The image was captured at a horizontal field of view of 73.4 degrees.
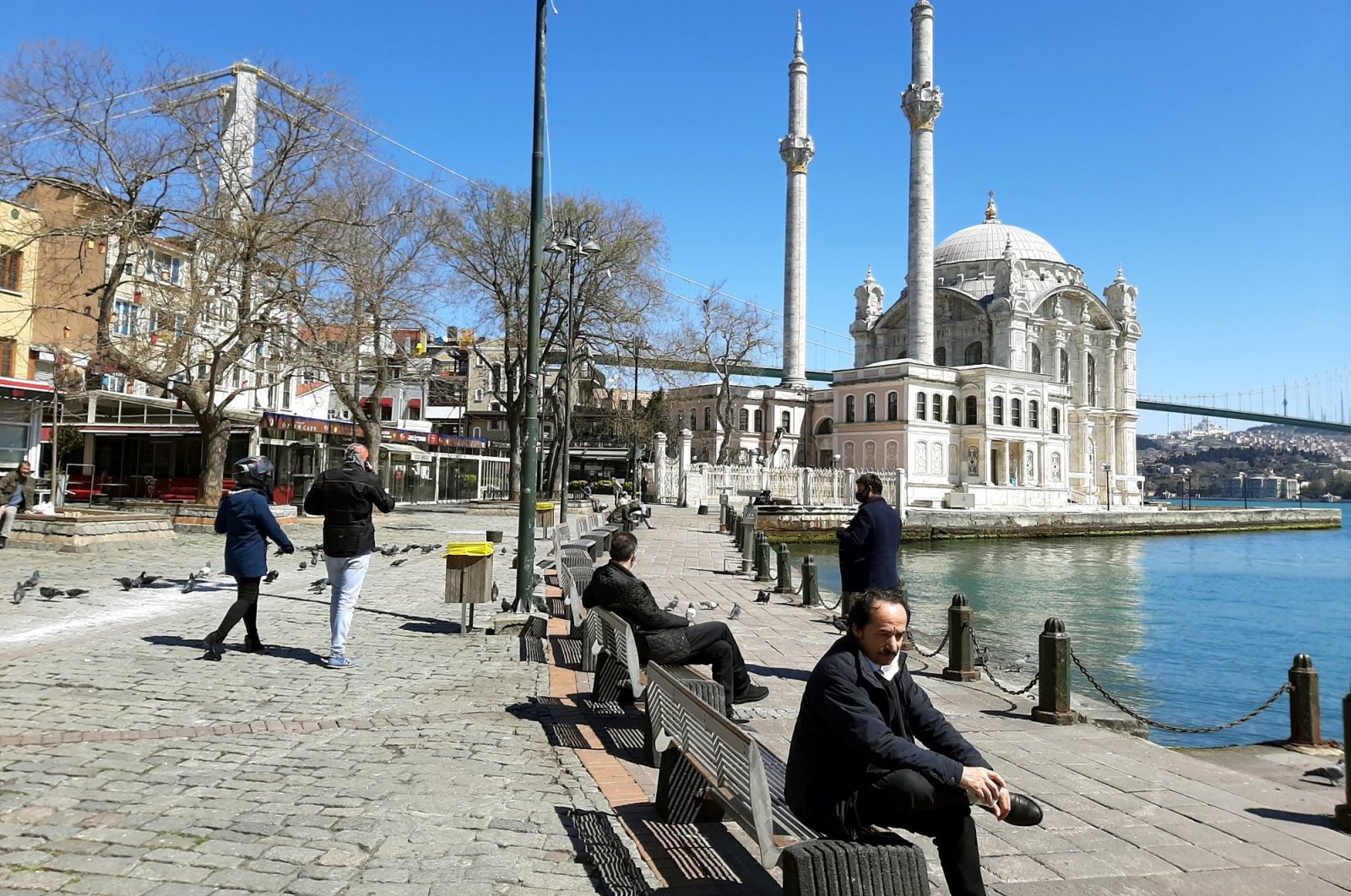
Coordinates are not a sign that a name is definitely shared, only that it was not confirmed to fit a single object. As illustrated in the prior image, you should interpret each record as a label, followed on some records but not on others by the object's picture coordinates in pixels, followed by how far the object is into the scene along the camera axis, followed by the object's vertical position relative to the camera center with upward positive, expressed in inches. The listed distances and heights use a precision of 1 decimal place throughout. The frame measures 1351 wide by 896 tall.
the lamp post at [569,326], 861.1 +166.9
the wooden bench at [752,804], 106.5 -45.0
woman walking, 298.0 -22.2
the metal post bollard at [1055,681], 272.7 -58.3
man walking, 291.9 -19.4
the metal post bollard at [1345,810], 182.9 -64.9
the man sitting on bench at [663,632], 224.8 -37.7
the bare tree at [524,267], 1216.2 +293.7
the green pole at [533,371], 374.6 +48.5
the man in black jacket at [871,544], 291.7 -19.1
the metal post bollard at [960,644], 331.3 -58.9
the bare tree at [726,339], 2026.3 +323.5
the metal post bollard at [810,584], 533.0 -59.1
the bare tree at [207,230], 702.5 +198.9
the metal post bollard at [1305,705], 282.2 -67.2
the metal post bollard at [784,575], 586.6 -60.7
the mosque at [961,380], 2178.9 +283.1
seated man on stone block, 115.0 -36.2
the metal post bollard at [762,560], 651.5 -55.6
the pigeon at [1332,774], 231.0 -72.8
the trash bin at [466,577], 368.8 -39.9
